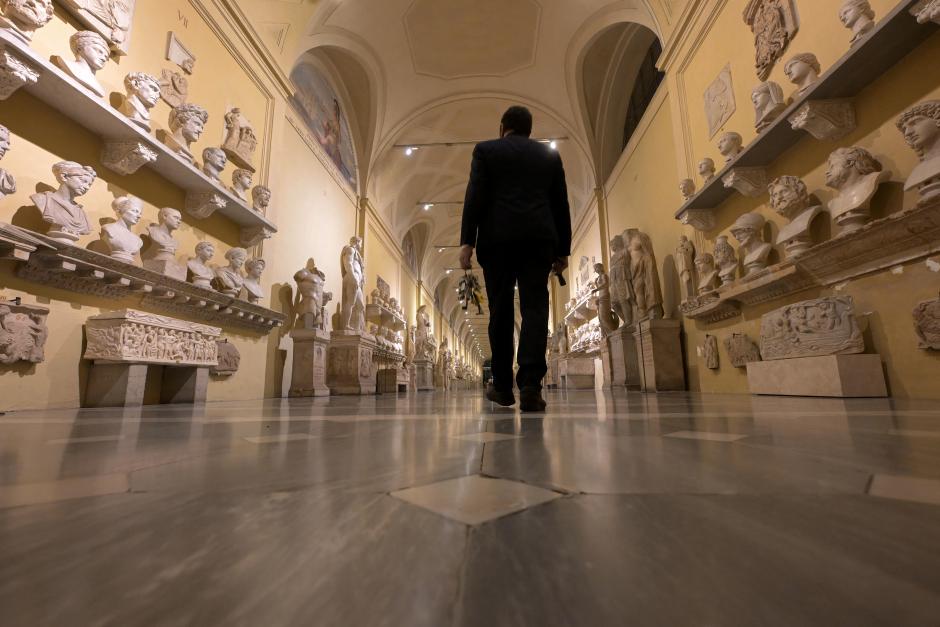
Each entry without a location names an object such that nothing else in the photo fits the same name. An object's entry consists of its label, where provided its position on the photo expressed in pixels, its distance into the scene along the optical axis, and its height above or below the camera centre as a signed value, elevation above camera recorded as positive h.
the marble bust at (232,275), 4.97 +1.36
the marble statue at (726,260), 4.57 +1.32
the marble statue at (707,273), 4.95 +1.27
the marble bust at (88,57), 3.43 +2.72
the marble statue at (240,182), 5.39 +2.59
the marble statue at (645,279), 6.64 +1.68
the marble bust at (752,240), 4.04 +1.37
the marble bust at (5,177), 2.79 +1.41
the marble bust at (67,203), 3.15 +1.41
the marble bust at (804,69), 3.44 +2.47
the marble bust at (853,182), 2.90 +1.36
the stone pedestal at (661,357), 6.01 +0.43
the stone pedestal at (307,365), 6.75 +0.43
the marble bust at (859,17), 2.92 +2.46
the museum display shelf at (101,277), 2.88 +0.94
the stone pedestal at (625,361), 6.95 +0.44
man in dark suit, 2.48 +0.87
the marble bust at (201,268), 4.53 +1.31
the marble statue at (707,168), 4.90 +2.44
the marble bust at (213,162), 4.80 +2.54
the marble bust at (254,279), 5.47 +1.45
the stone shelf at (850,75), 2.71 +2.15
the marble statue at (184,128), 4.39 +2.70
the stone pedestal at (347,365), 7.81 +0.49
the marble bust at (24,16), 2.89 +2.53
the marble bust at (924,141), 2.41 +1.40
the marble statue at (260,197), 5.76 +2.57
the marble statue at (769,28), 3.89 +3.27
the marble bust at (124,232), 3.60 +1.36
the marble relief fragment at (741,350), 4.39 +0.38
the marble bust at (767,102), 3.78 +2.48
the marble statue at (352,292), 8.51 +1.95
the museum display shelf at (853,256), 2.56 +0.89
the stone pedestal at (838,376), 2.86 +0.06
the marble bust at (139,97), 3.84 +2.63
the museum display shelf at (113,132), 2.91 +2.22
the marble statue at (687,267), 5.59 +1.52
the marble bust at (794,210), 3.40 +1.41
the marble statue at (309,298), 7.00 +1.53
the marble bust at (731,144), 4.39 +2.42
